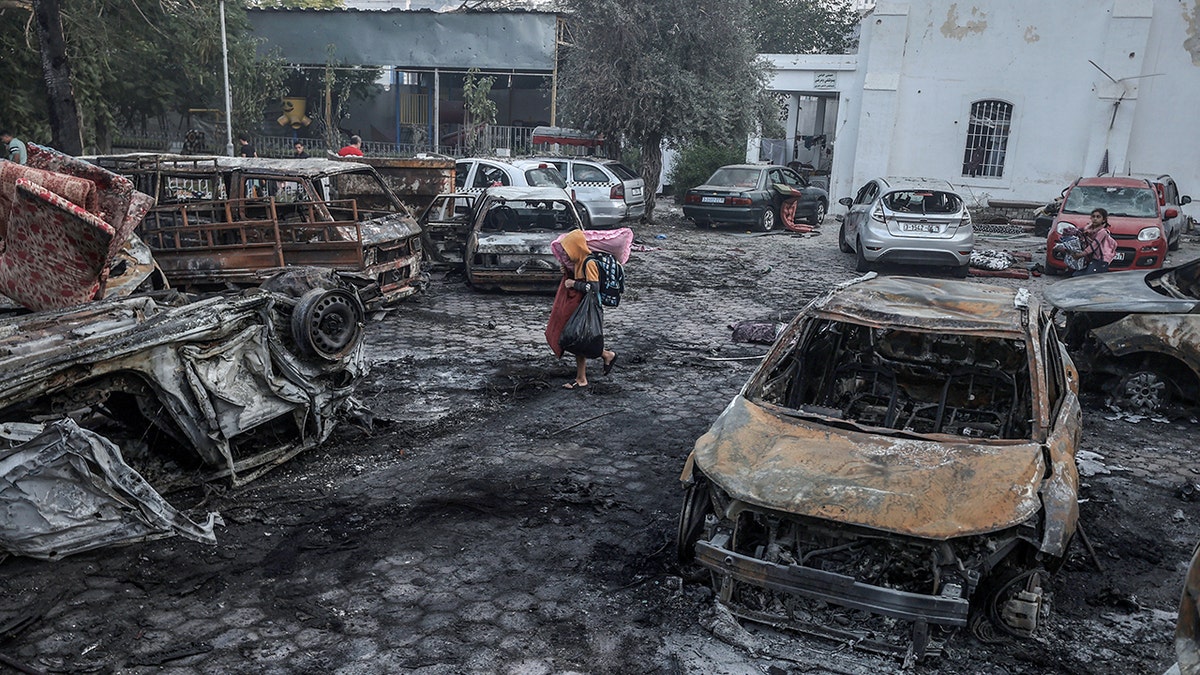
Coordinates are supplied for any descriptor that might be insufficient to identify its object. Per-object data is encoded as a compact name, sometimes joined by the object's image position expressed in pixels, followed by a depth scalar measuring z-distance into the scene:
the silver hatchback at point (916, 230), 13.85
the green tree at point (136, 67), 17.55
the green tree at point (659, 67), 18.86
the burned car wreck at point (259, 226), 9.36
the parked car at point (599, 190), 17.16
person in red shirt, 17.12
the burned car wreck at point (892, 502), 3.83
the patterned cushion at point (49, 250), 5.24
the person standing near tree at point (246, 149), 21.48
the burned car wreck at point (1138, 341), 7.43
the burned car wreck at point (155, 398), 4.39
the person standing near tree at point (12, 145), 9.39
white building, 20.23
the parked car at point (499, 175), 15.19
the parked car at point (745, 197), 19.17
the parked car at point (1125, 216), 13.96
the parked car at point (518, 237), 11.74
